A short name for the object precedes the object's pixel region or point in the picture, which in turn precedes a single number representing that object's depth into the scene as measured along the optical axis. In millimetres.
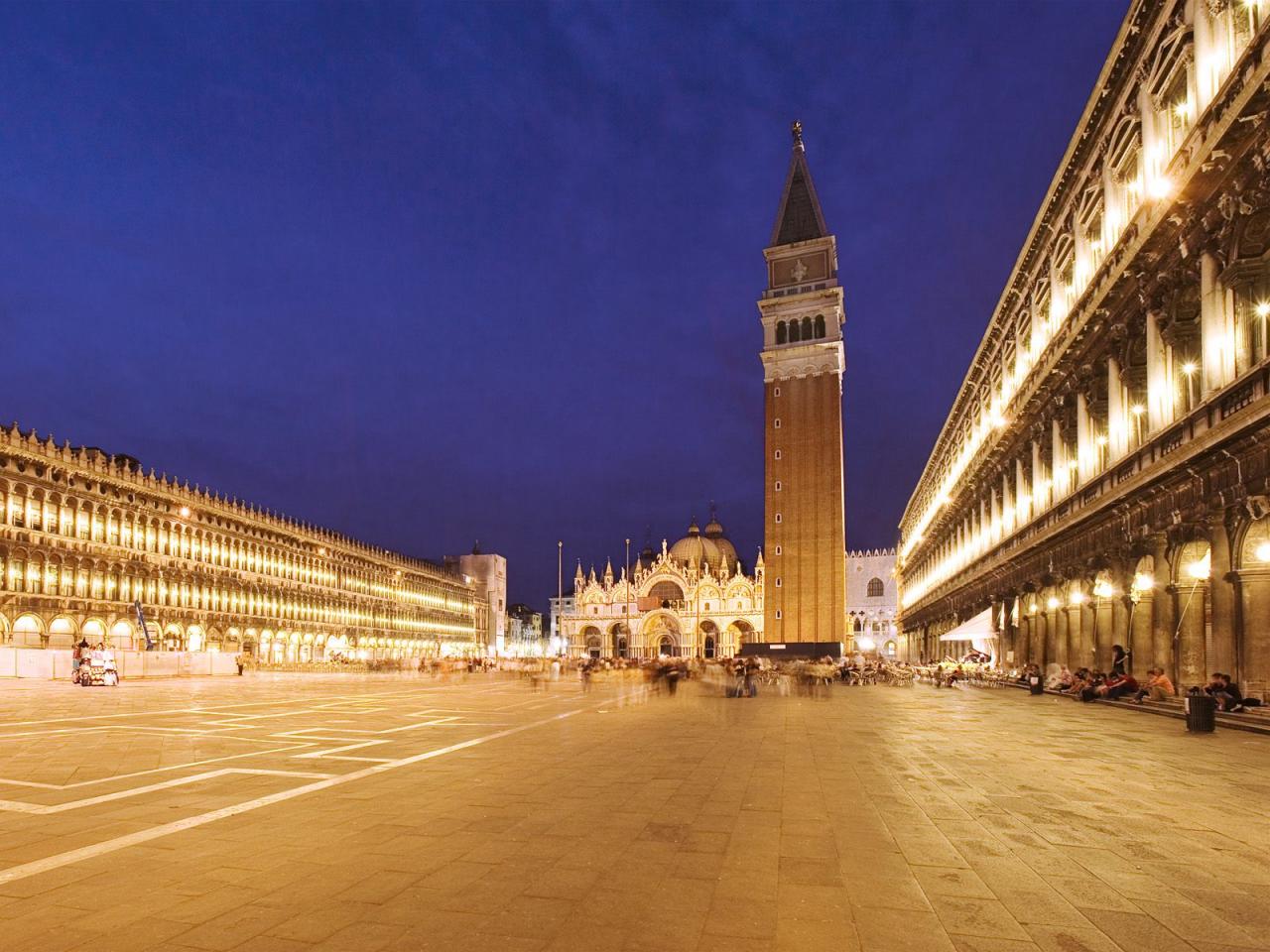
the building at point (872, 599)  114438
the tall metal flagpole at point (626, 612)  119250
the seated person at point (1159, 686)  20297
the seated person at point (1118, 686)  22688
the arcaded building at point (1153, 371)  17031
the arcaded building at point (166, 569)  56219
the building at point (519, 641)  174425
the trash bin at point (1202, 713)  15977
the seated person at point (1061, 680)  27594
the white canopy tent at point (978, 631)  37625
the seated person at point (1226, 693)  17016
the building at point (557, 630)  135250
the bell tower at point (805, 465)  83625
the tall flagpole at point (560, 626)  131000
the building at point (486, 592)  144875
